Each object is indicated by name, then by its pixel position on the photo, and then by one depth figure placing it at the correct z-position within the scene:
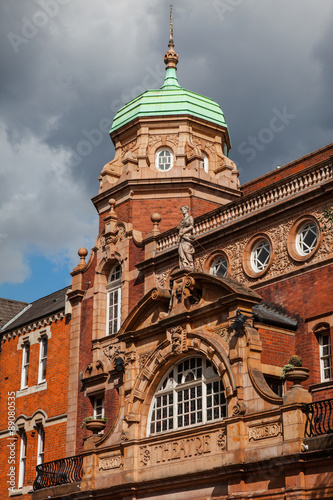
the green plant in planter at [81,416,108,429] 28.27
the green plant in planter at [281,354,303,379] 21.45
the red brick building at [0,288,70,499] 33.69
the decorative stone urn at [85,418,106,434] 27.94
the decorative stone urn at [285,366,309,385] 20.88
